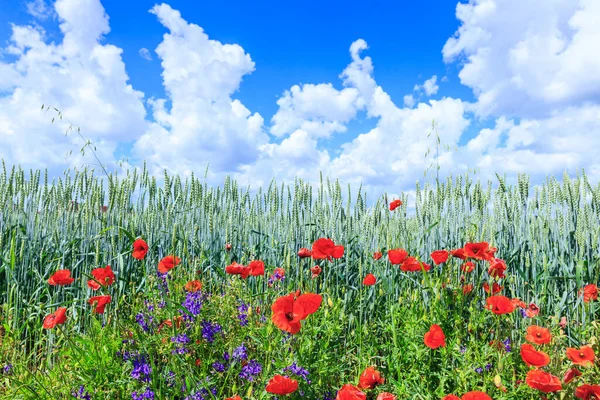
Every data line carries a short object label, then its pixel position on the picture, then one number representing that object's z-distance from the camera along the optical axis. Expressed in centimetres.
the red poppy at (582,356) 148
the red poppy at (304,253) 213
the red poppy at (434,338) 147
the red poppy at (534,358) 137
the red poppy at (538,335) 151
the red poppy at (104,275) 178
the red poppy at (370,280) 196
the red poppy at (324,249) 182
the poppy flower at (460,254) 183
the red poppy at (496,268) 175
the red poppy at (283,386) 117
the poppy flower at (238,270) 171
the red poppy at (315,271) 213
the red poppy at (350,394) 115
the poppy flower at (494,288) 190
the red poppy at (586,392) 132
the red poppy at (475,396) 122
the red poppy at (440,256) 179
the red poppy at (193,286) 175
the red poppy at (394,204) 234
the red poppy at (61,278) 183
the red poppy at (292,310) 125
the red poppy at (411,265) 177
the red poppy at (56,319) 156
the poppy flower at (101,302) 164
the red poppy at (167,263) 174
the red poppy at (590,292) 199
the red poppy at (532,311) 179
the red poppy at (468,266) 189
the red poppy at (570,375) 143
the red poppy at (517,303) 174
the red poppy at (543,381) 128
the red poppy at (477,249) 172
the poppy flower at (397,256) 176
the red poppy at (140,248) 176
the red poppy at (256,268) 176
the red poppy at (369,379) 136
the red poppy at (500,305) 154
